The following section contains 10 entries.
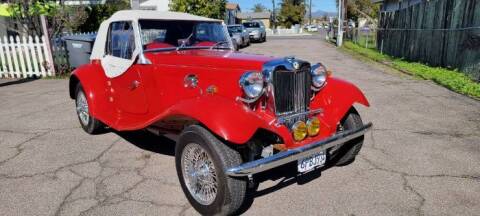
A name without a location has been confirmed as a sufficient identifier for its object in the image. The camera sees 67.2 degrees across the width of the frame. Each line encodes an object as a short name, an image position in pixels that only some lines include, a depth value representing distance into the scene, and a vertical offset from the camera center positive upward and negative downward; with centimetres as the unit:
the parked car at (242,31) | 2253 -17
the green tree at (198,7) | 2042 +130
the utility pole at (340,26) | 2331 -7
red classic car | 292 -71
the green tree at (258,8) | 11080 +591
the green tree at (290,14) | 7844 +265
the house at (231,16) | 5344 +186
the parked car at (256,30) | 2731 -18
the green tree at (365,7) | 4398 +216
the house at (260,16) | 8925 +289
